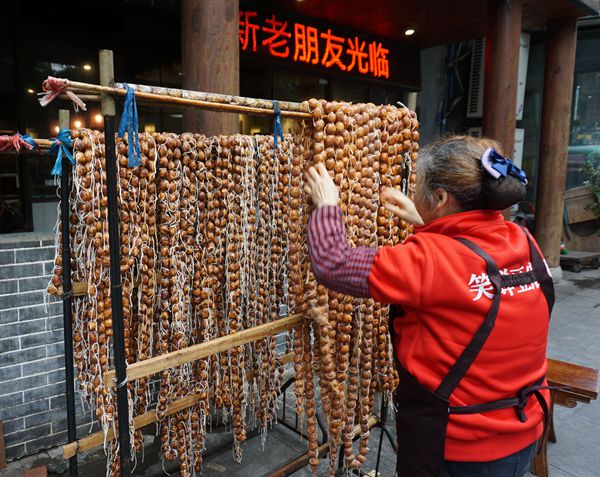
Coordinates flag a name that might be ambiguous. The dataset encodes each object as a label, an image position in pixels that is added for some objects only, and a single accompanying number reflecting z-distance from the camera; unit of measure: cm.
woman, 176
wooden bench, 347
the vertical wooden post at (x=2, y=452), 345
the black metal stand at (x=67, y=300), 223
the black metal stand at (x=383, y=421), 335
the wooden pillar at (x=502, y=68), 654
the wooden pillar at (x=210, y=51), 366
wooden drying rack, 187
